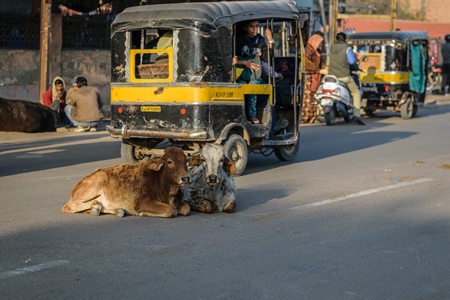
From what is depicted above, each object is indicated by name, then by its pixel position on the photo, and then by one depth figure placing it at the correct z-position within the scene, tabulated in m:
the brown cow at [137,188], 8.13
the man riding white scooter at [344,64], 20.09
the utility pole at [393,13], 30.41
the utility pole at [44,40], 18.66
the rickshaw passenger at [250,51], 12.05
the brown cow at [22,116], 16.77
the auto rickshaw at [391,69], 22.41
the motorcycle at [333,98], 19.88
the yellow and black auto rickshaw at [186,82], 11.23
